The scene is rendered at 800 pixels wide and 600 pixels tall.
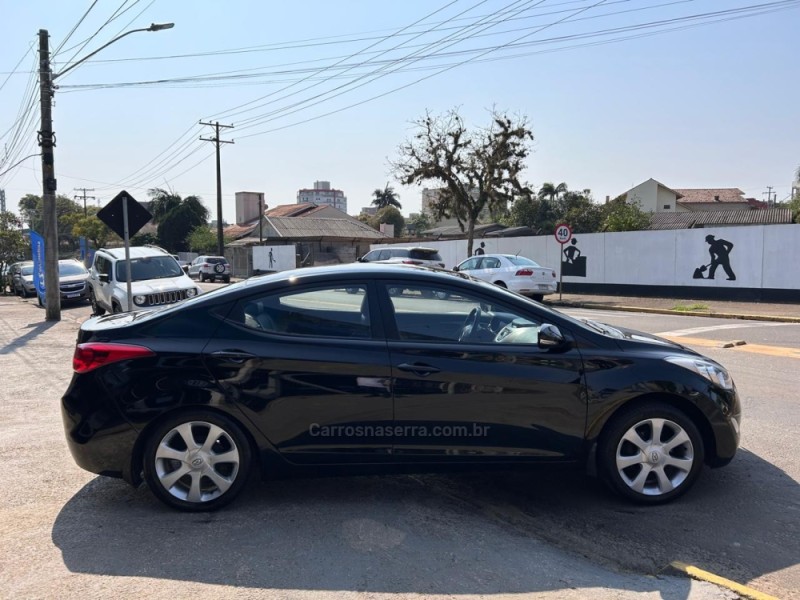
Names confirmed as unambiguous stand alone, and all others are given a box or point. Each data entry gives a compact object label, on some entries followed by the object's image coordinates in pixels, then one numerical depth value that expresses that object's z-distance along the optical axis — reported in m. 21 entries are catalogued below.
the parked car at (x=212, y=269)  37.72
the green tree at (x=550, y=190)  73.88
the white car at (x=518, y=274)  20.28
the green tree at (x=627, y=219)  41.86
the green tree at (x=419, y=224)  96.49
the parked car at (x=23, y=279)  26.56
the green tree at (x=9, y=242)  31.10
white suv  13.98
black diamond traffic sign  11.37
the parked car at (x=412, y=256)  22.78
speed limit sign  21.84
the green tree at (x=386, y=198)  111.25
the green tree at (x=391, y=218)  93.94
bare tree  29.36
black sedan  3.99
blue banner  20.03
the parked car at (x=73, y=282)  21.61
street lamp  16.42
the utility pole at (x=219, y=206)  43.59
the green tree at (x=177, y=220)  65.56
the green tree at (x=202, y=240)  58.61
